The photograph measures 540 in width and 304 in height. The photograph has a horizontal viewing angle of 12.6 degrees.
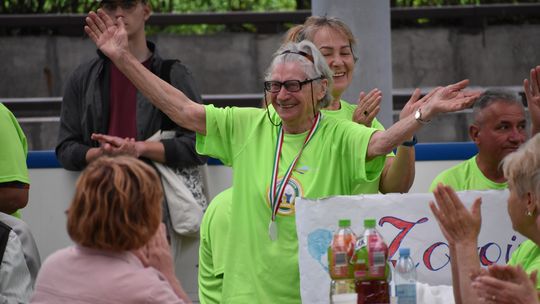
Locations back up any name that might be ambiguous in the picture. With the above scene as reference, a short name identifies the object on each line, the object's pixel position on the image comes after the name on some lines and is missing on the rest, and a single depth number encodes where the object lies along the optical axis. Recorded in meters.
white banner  11.14
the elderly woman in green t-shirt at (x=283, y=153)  11.22
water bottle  10.01
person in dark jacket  14.56
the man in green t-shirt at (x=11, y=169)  12.67
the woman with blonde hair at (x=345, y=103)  11.74
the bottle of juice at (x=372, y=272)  9.81
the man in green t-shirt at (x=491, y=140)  12.53
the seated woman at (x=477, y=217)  9.62
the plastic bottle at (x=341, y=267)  10.03
